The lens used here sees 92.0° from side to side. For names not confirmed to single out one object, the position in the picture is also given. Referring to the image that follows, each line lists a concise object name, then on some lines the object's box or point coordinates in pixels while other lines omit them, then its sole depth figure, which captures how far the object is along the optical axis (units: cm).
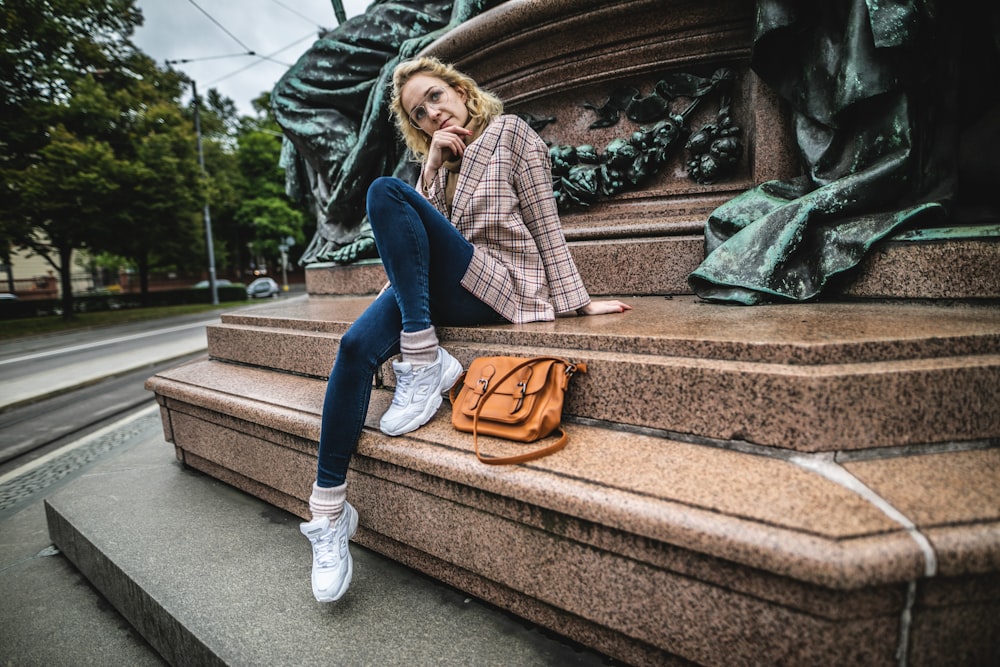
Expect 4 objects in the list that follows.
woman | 175
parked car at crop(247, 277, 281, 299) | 2941
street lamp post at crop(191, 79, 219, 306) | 2180
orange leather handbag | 155
